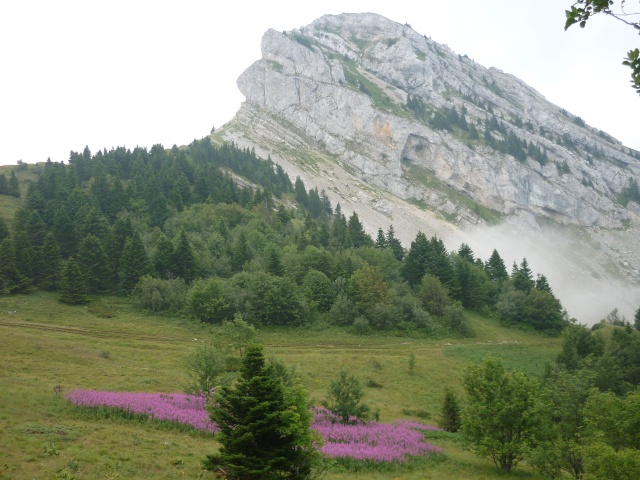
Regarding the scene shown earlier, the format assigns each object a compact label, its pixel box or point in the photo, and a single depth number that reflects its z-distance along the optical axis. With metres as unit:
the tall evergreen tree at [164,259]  81.06
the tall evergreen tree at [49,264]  70.09
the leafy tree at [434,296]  83.50
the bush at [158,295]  69.19
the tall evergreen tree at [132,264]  76.38
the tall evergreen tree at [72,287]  66.19
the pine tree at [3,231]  76.54
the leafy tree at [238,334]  46.06
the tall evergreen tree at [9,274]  64.19
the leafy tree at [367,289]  77.12
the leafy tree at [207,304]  67.81
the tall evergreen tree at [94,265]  73.38
